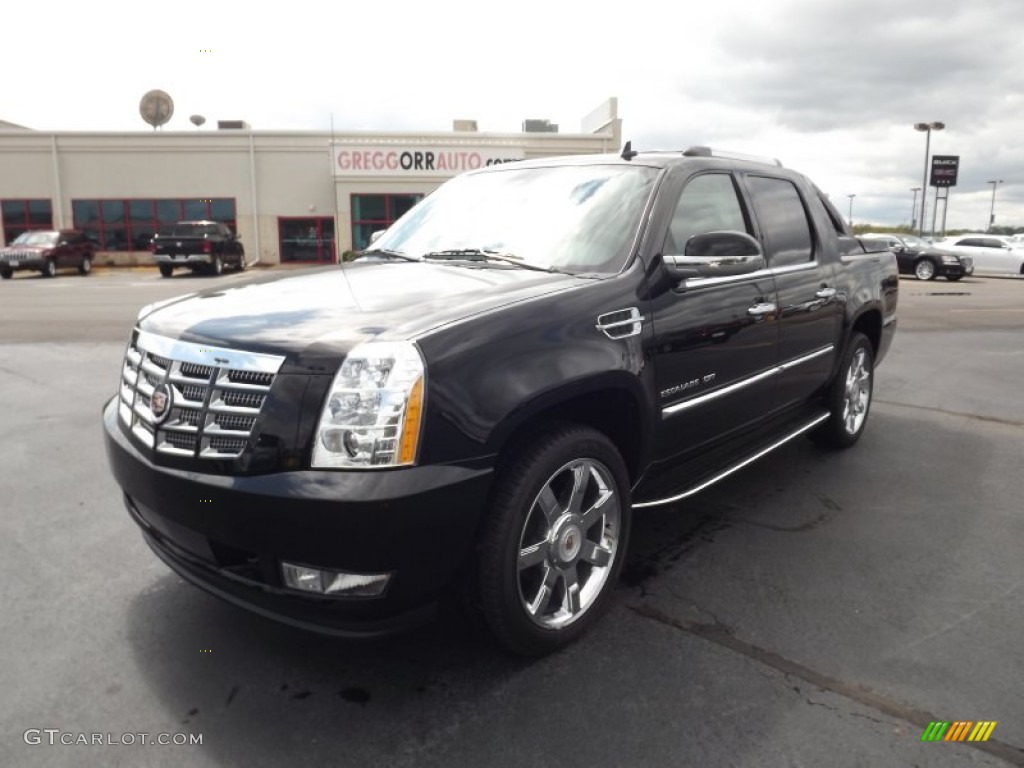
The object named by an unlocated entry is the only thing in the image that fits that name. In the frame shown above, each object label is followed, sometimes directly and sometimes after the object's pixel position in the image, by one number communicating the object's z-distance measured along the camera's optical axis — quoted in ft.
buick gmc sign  167.43
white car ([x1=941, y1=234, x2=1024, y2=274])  94.12
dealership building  109.19
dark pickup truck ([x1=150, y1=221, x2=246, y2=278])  86.17
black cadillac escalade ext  7.74
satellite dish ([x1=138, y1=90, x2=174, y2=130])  118.21
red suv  87.04
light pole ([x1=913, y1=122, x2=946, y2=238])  163.84
